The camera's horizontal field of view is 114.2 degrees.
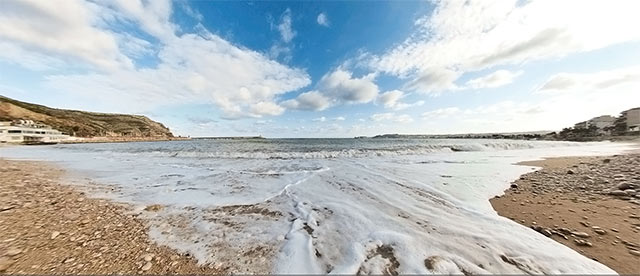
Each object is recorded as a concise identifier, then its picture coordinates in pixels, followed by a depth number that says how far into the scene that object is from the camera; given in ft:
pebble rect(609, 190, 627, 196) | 17.31
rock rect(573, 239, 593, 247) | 10.22
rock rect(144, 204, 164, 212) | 15.17
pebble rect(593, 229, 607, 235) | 11.39
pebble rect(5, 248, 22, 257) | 9.10
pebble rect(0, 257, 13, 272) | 8.21
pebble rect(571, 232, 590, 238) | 11.09
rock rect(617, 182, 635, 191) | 18.60
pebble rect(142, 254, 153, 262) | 8.96
